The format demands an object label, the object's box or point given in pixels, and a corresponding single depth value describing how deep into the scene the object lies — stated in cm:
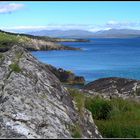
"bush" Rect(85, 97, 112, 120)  961
